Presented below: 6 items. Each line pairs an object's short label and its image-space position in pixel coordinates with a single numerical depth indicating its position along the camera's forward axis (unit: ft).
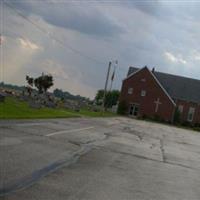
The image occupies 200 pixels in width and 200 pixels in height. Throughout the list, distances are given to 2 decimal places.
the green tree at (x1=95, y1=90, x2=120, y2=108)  382.16
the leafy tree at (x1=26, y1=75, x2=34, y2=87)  267.18
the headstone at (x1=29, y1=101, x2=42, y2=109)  139.58
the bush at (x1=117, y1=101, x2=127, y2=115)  291.38
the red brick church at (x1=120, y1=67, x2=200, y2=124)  288.71
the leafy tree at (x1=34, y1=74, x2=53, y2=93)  260.62
